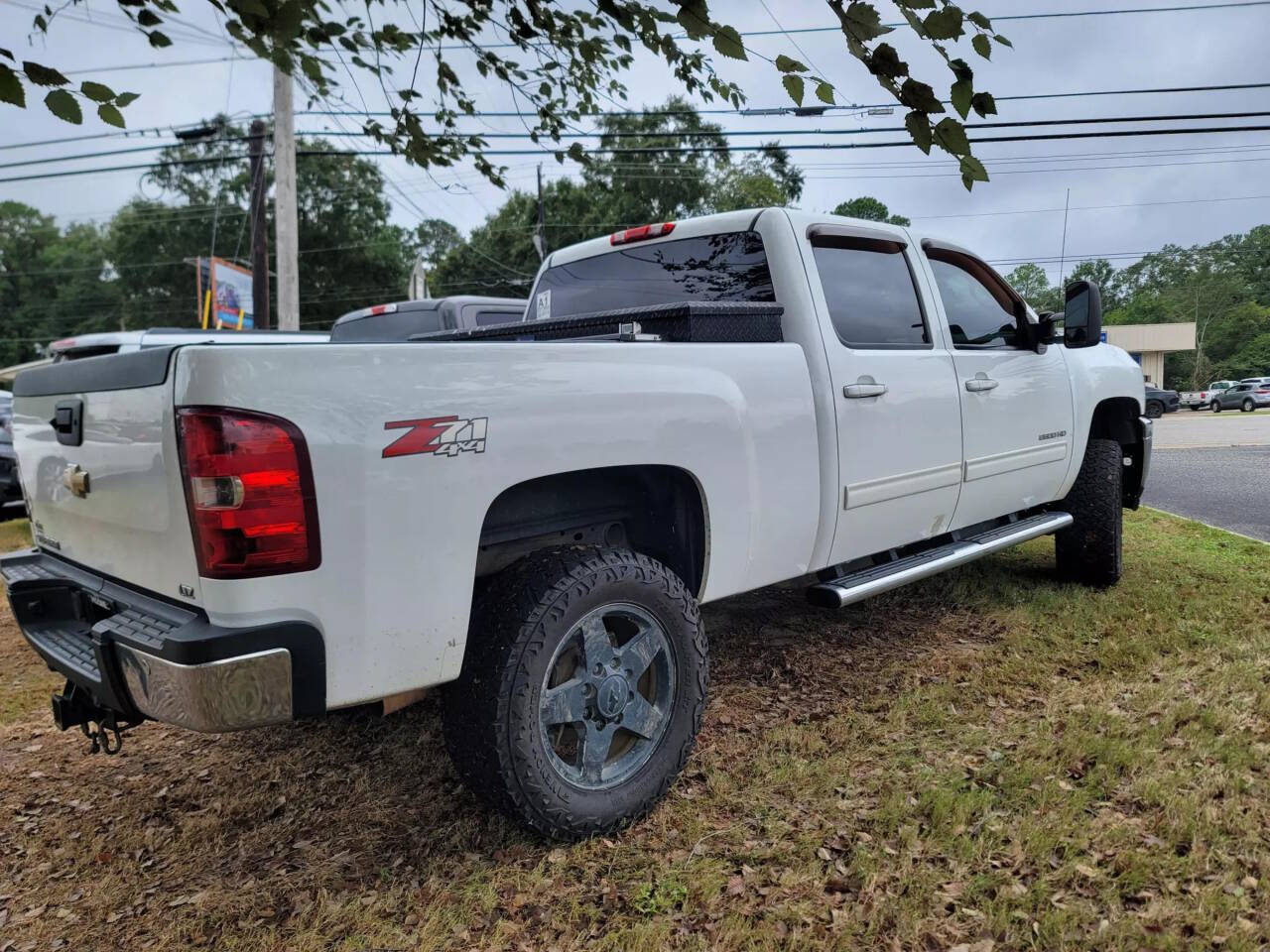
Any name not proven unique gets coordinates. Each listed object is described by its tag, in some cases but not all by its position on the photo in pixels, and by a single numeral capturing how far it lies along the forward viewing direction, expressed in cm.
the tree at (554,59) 200
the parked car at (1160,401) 2708
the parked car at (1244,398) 3725
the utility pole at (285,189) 1266
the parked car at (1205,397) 3962
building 5019
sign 1981
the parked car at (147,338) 749
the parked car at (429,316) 787
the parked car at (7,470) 862
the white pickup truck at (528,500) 184
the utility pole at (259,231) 1609
